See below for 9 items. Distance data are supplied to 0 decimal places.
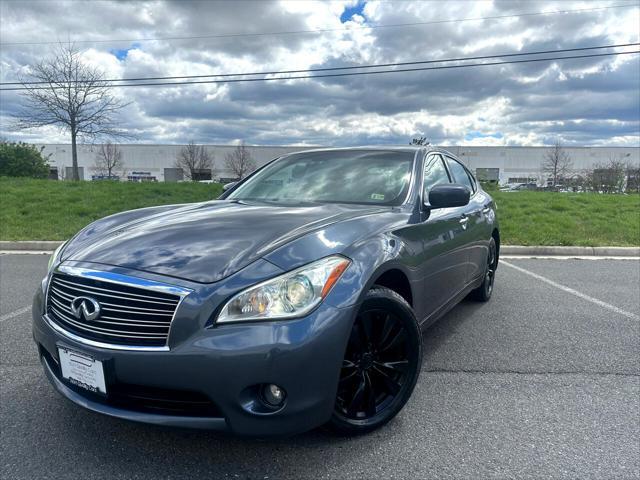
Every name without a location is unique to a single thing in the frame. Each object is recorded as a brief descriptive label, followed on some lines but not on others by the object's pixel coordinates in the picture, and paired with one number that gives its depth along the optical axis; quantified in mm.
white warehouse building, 64688
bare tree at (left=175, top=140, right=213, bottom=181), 58781
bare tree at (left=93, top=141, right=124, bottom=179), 59531
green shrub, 32344
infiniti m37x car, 1774
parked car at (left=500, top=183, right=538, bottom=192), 48816
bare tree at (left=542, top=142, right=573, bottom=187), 54562
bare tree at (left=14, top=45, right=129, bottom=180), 21281
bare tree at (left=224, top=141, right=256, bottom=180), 59306
